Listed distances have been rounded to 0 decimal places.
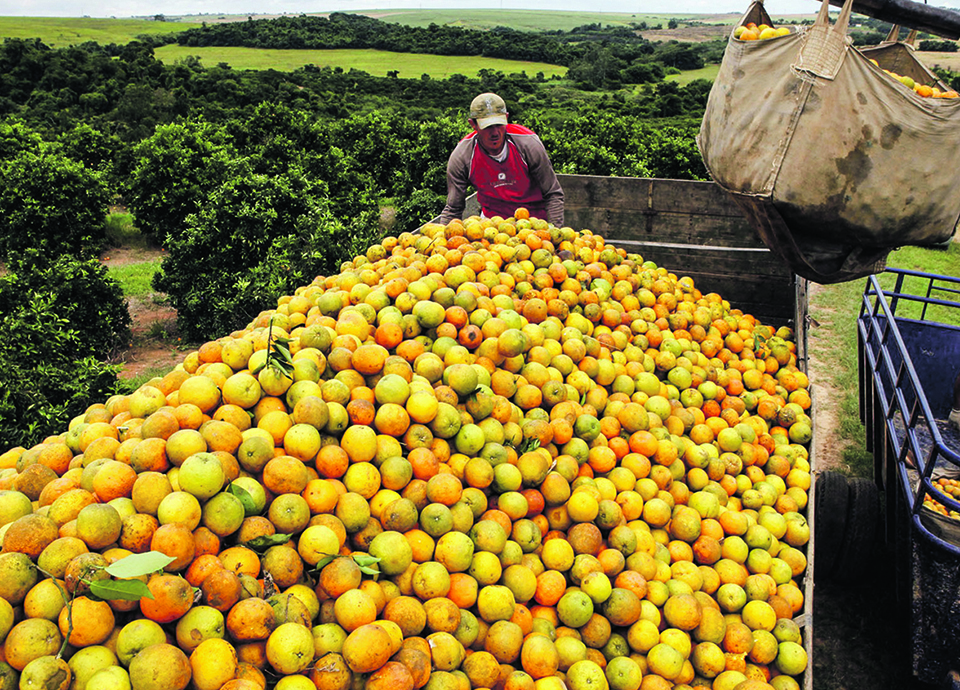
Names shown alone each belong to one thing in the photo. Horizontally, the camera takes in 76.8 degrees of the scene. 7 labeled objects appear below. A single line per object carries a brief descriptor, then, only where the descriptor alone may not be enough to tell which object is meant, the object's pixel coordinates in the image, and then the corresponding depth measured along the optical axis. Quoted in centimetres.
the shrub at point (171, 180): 1077
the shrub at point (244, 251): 879
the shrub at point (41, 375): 526
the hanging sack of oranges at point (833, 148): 303
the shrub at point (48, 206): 995
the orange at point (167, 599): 193
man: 605
